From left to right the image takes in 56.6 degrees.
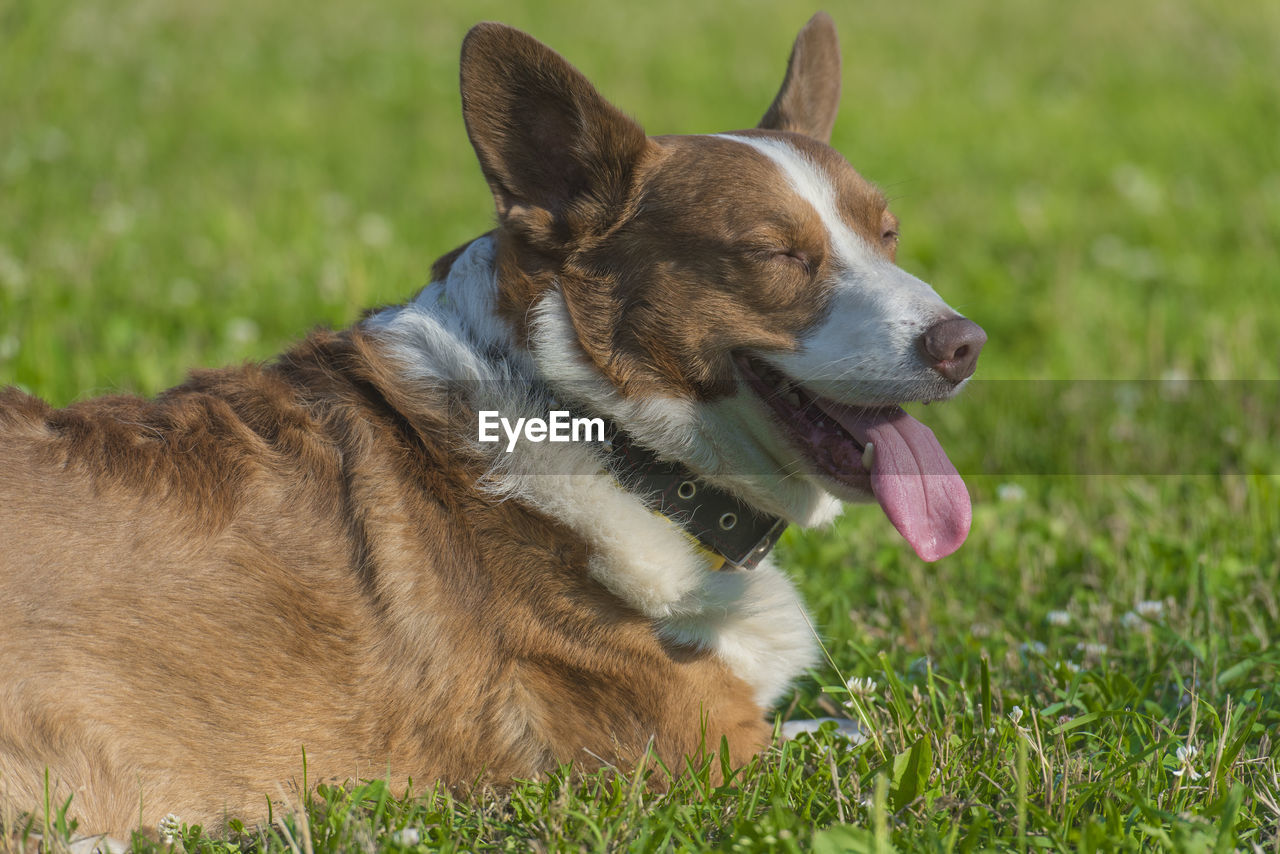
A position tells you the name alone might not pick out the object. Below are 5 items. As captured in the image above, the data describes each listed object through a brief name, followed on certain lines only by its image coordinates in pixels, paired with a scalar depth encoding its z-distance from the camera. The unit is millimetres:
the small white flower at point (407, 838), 2338
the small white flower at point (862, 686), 2848
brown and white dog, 2490
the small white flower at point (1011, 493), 4254
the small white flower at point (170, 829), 2438
